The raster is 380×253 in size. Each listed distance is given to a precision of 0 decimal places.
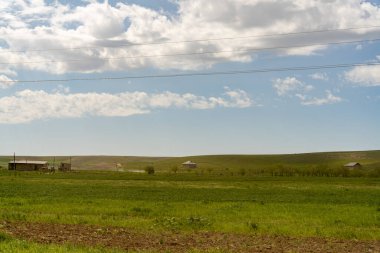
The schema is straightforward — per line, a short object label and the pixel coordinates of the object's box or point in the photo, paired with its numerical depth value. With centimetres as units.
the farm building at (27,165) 16500
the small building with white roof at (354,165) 19388
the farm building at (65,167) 15889
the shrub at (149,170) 15605
